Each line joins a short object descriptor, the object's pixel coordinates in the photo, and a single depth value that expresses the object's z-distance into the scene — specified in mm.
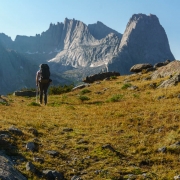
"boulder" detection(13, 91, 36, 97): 36356
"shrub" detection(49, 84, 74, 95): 37500
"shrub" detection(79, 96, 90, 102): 24031
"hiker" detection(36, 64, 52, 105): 24547
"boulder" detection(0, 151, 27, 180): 6215
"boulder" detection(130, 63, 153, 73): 46906
